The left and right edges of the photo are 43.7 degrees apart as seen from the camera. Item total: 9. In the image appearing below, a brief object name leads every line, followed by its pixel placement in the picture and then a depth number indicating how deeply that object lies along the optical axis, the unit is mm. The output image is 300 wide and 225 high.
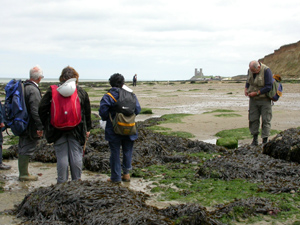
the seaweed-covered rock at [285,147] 6414
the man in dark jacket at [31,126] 5523
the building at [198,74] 123000
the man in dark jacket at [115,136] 5348
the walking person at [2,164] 6368
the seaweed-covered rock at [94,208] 3803
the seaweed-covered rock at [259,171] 5172
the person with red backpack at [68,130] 4758
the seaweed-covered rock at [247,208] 4102
